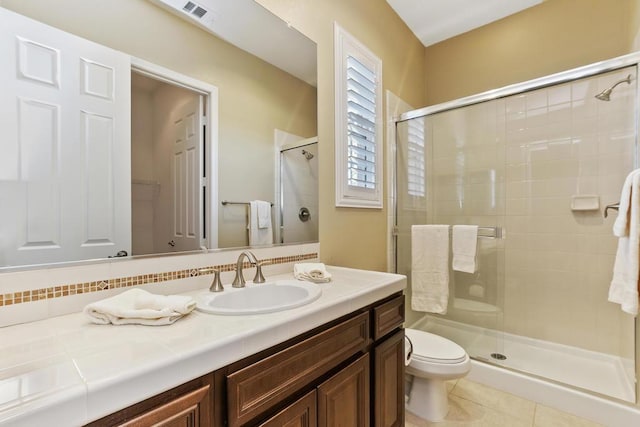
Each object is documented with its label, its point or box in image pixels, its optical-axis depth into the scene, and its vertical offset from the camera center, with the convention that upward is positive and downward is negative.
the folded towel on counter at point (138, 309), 0.76 -0.24
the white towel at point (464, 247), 2.06 -0.23
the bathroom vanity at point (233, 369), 0.51 -0.34
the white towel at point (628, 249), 1.34 -0.17
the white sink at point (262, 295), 1.01 -0.30
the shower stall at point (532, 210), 1.96 +0.04
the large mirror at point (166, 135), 0.84 +0.31
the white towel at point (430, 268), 2.13 -0.39
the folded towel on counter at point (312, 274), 1.30 -0.26
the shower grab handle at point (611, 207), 1.84 +0.04
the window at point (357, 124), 1.82 +0.62
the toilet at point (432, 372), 1.55 -0.83
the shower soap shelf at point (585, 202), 2.03 +0.08
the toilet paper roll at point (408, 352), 1.57 -0.73
